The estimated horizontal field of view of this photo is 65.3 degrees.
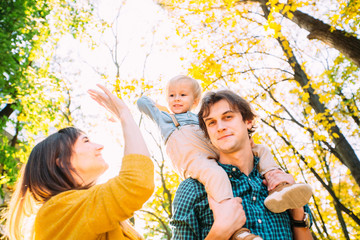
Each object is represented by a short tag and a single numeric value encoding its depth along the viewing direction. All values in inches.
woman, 56.2
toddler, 76.1
